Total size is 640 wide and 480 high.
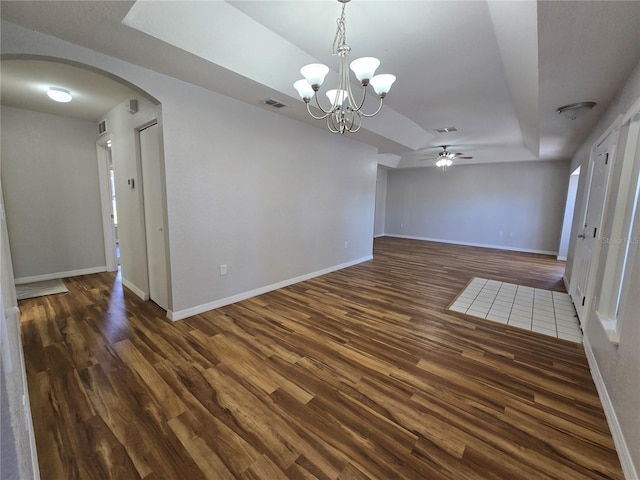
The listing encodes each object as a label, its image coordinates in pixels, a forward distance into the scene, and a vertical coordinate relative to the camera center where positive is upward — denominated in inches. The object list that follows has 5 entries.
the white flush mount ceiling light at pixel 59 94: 119.1 +44.8
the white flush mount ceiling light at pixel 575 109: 108.7 +40.5
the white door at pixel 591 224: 106.1 -5.9
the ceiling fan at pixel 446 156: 250.7 +46.3
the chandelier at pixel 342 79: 75.0 +36.2
